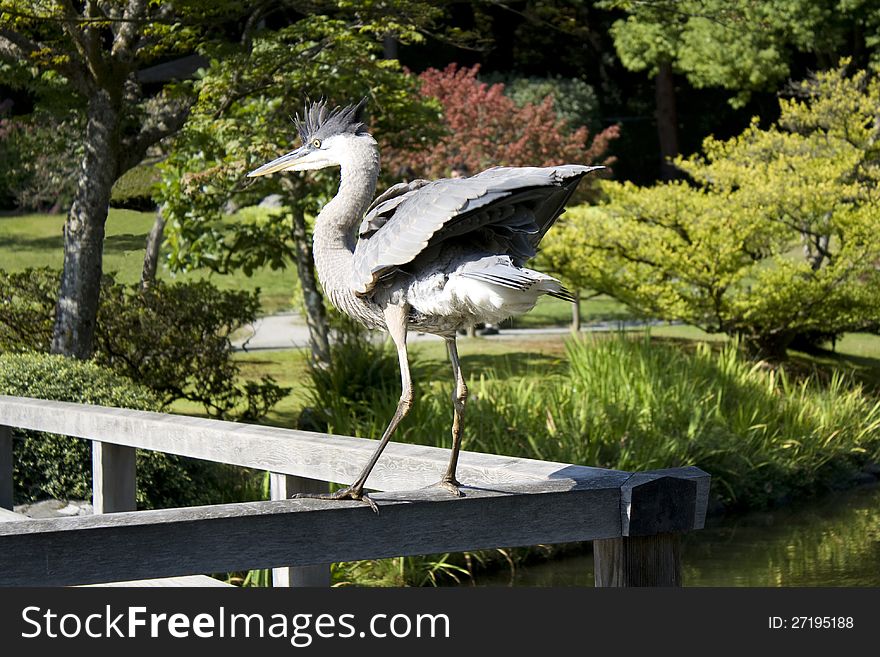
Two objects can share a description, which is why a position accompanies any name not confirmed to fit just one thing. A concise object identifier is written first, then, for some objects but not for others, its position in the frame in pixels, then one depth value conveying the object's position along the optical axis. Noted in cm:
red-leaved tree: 1764
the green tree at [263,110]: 922
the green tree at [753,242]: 1260
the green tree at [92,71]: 849
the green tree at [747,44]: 2214
